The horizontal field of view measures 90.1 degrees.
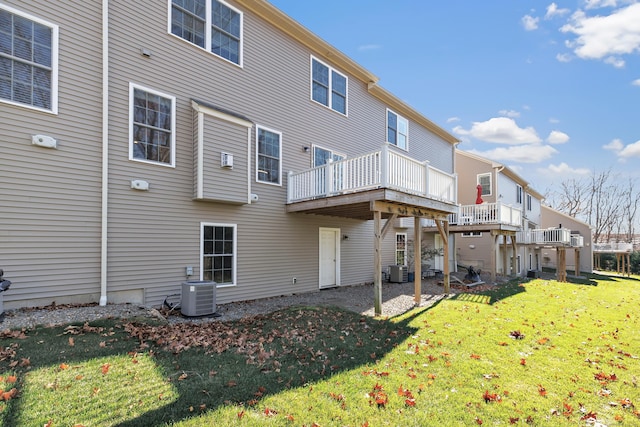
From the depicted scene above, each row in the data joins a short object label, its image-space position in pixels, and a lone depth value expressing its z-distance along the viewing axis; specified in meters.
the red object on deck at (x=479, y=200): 16.45
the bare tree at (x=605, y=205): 39.31
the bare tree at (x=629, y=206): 39.28
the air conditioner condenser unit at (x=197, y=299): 6.82
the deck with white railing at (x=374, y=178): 7.60
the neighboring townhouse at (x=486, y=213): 15.29
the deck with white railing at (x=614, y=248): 25.81
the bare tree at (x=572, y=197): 40.59
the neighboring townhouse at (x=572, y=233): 28.05
